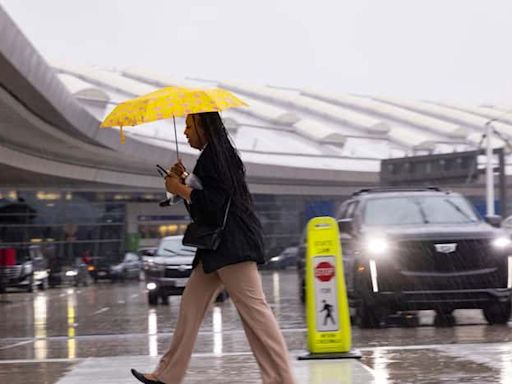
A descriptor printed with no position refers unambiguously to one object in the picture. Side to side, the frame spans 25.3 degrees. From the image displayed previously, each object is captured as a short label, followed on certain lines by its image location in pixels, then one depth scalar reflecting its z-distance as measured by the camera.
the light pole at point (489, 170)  55.31
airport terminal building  43.66
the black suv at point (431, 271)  13.79
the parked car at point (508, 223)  27.95
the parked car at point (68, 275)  51.09
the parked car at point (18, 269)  39.38
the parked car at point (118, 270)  56.31
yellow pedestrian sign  10.36
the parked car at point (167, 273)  24.48
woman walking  7.22
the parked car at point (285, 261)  67.88
